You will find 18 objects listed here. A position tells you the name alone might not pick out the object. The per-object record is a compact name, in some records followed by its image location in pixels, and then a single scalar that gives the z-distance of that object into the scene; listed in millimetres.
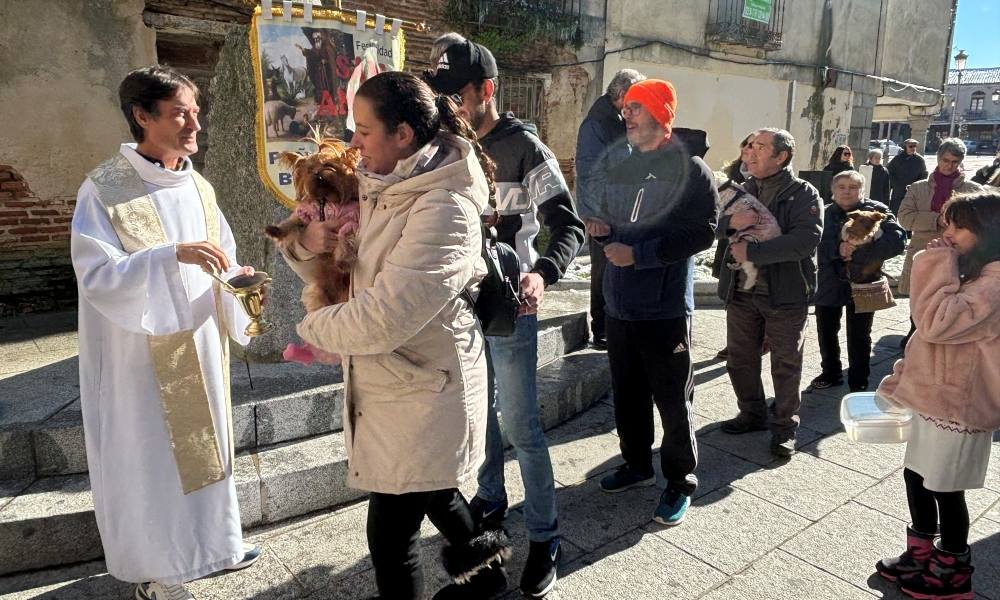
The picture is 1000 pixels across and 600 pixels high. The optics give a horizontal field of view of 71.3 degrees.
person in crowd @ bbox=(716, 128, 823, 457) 3838
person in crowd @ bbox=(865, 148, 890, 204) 10883
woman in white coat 1837
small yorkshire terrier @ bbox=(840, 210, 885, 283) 4684
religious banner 3797
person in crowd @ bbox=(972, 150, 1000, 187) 6672
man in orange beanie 3035
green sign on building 14320
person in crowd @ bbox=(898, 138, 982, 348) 6172
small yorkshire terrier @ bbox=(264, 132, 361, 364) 1981
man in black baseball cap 2680
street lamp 26297
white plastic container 2781
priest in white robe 2283
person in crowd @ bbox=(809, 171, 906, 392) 4797
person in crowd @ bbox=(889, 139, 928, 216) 11070
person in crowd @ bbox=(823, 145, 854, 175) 8047
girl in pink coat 2484
